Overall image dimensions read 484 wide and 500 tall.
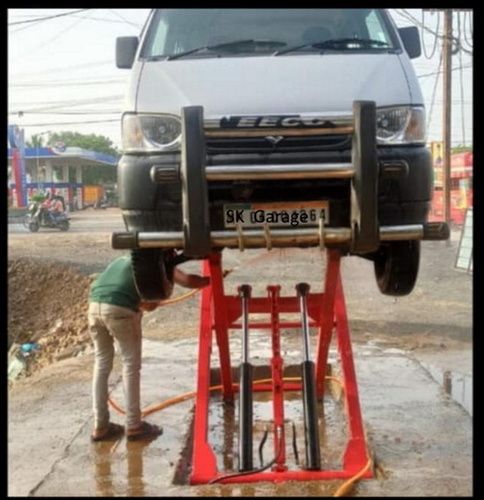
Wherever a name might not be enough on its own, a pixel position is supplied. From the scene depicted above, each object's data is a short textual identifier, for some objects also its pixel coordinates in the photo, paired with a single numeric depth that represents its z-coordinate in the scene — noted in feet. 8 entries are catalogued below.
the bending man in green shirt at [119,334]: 20.35
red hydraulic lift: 17.79
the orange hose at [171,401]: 23.65
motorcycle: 99.40
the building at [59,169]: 169.55
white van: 14.25
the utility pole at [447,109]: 76.33
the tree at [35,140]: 223.34
